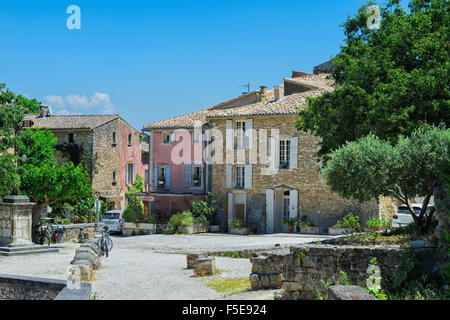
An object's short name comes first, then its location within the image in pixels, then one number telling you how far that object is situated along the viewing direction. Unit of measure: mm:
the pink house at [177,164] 36125
